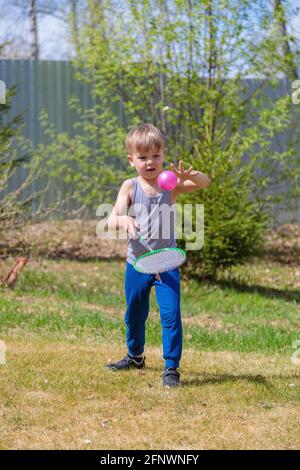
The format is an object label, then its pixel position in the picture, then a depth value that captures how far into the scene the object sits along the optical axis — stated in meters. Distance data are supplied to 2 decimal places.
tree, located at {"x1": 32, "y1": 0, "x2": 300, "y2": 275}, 8.77
